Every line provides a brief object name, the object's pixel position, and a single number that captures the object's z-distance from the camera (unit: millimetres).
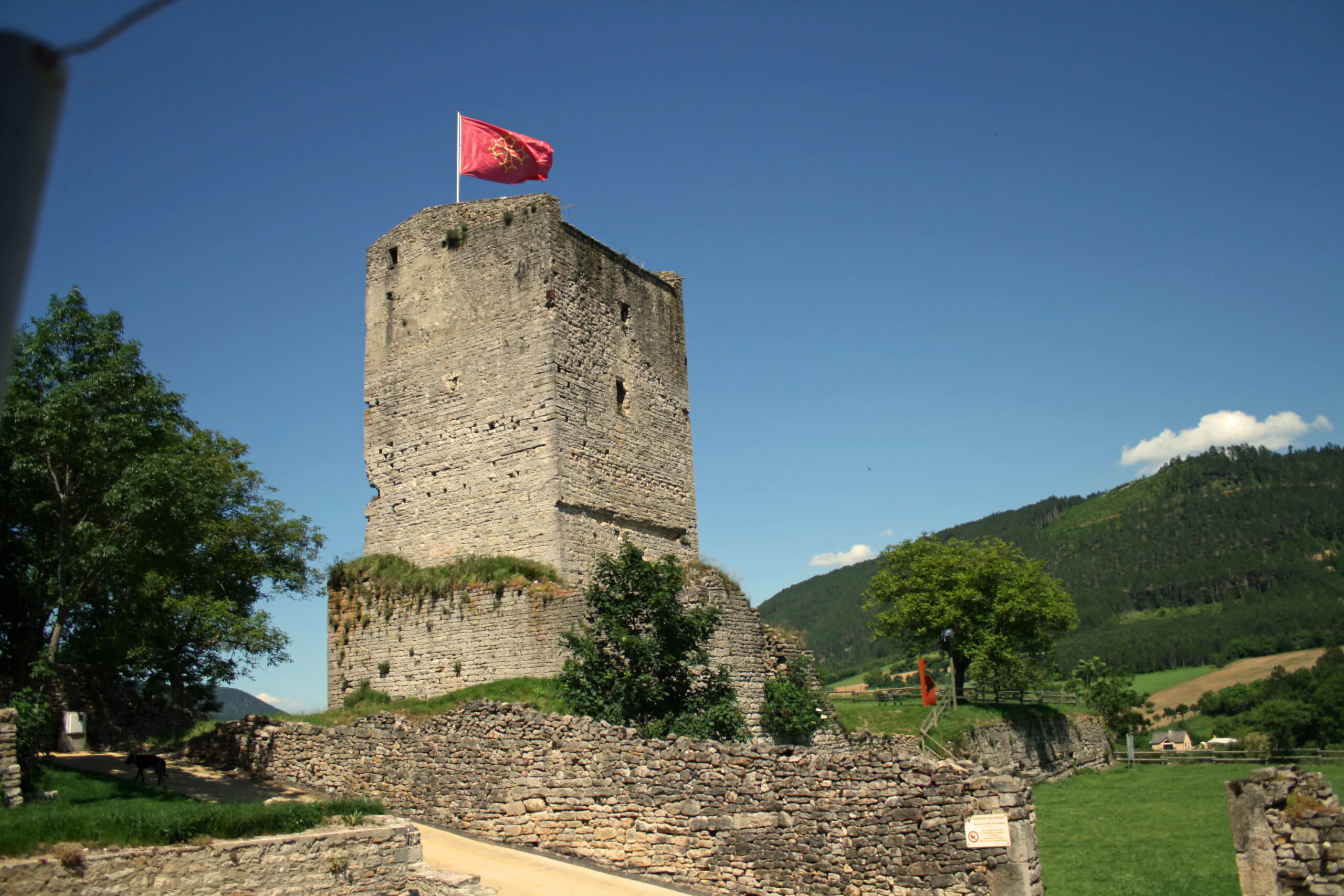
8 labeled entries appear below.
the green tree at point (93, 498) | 15961
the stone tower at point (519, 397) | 20219
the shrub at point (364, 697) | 19406
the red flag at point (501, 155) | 22406
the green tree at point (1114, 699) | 47594
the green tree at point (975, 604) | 33344
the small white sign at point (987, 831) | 10820
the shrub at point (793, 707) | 18469
